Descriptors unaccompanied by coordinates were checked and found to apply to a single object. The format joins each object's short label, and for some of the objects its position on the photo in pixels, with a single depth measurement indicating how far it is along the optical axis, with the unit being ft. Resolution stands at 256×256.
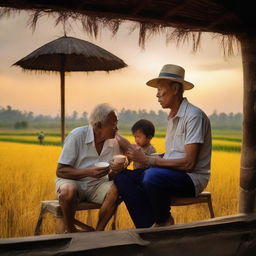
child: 14.70
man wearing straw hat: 12.07
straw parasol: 17.57
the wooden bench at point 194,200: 13.25
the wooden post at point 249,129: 13.66
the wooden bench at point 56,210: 12.67
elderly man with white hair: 12.35
